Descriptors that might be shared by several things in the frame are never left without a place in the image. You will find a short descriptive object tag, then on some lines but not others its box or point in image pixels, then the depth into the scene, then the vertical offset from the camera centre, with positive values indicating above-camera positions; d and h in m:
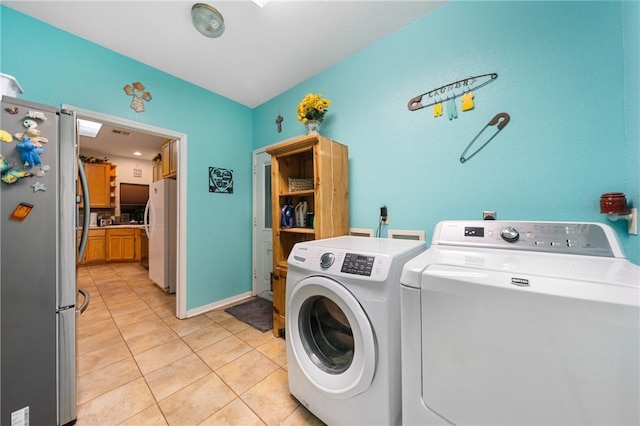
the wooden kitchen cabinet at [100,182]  4.92 +0.83
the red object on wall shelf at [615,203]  1.03 +0.03
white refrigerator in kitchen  3.17 -0.24
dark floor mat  2.30 -1.11
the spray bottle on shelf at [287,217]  2.20 -0.01
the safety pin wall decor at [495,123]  1.40 +0.56
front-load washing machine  0.97 -0.58
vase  2.07 +0.83
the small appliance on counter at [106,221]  5.18 -0.06
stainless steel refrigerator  1.02 -0.22
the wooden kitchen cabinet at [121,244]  4.96 -0.58
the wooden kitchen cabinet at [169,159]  3.00 +0.83
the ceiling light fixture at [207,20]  1.60 +1.49
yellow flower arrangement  2.04 +0.99
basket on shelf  2.21 +0.30
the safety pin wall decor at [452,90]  1.48 +0.87
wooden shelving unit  1.82 +0.21
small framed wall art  2.70 +0.46
